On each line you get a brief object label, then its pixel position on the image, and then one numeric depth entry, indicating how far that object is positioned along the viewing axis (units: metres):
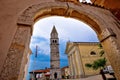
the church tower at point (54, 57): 35.28
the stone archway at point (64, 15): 2.13
